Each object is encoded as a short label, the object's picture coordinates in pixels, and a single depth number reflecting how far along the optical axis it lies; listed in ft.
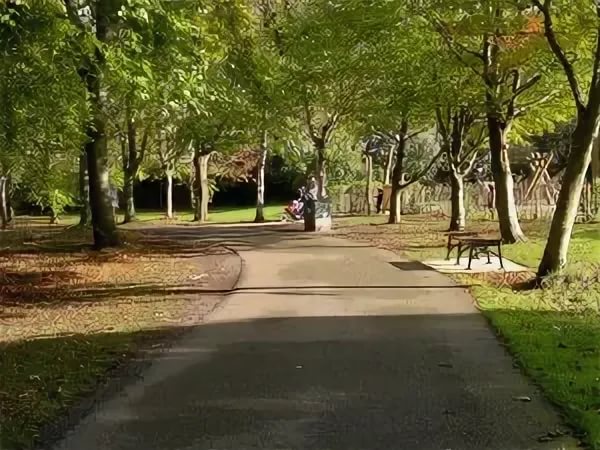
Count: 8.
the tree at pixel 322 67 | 70.54
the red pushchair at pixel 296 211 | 106.42
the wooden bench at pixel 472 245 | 47.65
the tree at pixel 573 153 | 40.63
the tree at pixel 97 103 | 50.44
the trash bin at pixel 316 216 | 86.02
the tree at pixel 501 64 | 52.12
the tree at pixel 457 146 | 80.07
